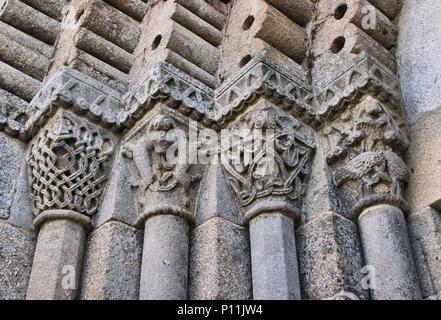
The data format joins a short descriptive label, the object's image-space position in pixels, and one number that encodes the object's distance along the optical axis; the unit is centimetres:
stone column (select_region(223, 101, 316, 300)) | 267
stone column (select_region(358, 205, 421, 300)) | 260
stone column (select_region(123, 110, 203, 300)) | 273
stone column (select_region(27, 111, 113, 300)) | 282
